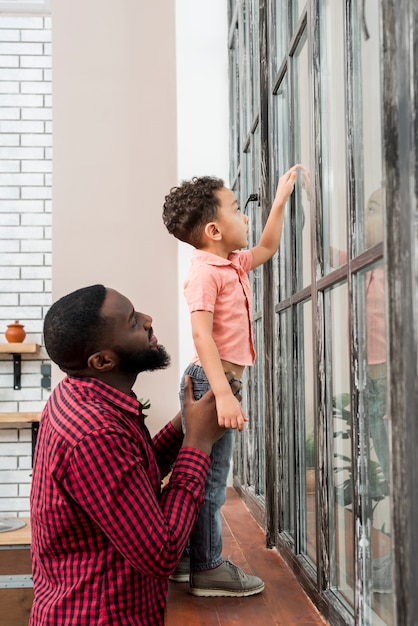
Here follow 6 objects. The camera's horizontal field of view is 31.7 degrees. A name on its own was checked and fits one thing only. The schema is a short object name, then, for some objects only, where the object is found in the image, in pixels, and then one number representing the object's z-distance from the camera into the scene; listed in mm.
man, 1202
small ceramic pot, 4566
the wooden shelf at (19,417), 4430
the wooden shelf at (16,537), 3887
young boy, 1719
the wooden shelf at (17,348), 4484
